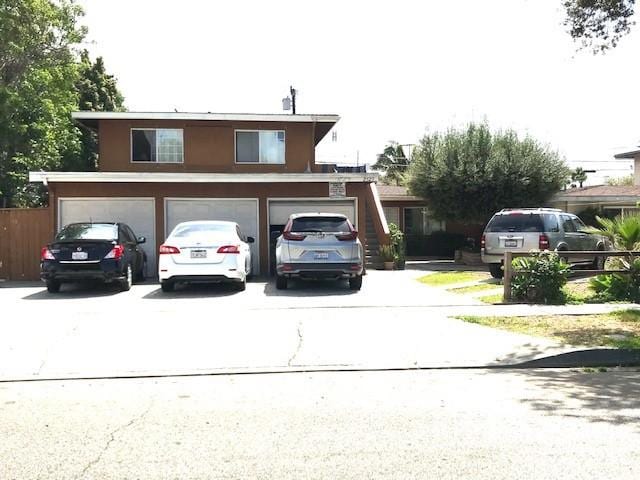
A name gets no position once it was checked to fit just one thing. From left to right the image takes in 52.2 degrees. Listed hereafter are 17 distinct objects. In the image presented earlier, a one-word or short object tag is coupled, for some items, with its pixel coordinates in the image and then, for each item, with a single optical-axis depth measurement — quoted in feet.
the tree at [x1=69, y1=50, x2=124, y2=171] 116.45
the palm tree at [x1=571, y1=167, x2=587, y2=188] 193.45
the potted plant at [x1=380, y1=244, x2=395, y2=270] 68.75
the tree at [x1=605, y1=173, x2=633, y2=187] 184.67
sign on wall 62.69
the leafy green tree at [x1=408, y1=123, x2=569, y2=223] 81.35
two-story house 60.90
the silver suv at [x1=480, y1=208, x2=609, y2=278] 52.08
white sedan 45.21
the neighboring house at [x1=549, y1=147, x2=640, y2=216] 91.56
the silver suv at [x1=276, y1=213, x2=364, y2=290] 46.14
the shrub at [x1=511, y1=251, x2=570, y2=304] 40.06
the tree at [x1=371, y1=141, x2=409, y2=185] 184.51
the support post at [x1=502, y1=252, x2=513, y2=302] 41.01
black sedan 46.42
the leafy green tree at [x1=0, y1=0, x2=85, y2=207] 85.56
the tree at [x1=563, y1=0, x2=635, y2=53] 35.86
